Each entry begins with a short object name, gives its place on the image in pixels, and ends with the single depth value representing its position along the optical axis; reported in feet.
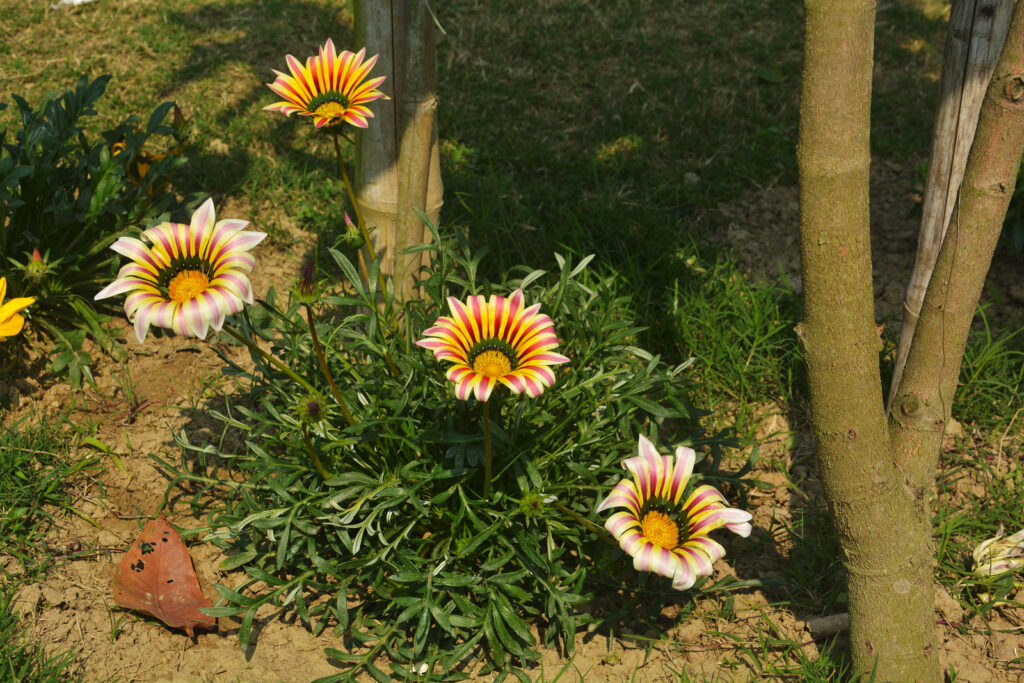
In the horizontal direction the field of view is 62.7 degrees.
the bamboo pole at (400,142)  8.19
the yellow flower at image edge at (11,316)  6.98
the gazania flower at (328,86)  6.89
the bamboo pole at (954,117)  7.97
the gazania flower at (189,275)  5.48
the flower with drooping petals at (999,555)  7.66
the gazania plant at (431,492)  7.14
